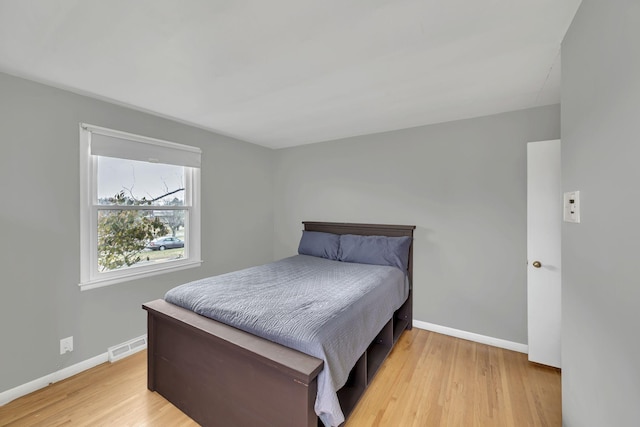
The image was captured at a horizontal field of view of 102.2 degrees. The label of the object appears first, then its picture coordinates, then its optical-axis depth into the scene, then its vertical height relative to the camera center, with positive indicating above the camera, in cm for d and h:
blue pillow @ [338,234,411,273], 286 -43
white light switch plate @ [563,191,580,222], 122 +4
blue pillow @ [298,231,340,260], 331 -41
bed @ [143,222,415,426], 127 -94
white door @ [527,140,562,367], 212 -31
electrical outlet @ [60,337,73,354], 209 -107
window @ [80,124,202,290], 225 +7
